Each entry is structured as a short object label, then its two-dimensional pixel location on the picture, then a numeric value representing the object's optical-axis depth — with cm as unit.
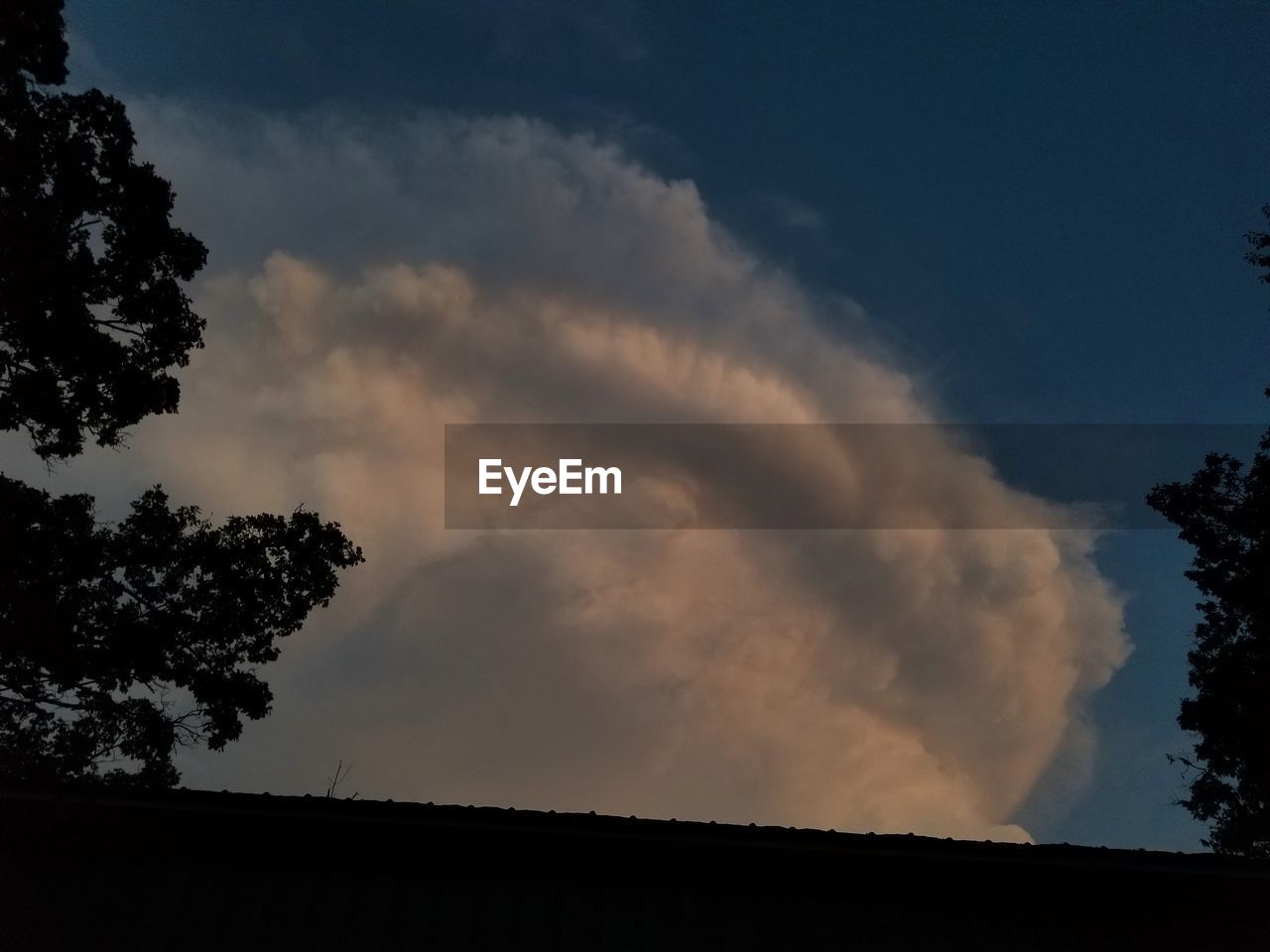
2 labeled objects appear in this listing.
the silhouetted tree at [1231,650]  2275
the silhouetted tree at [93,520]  1573
